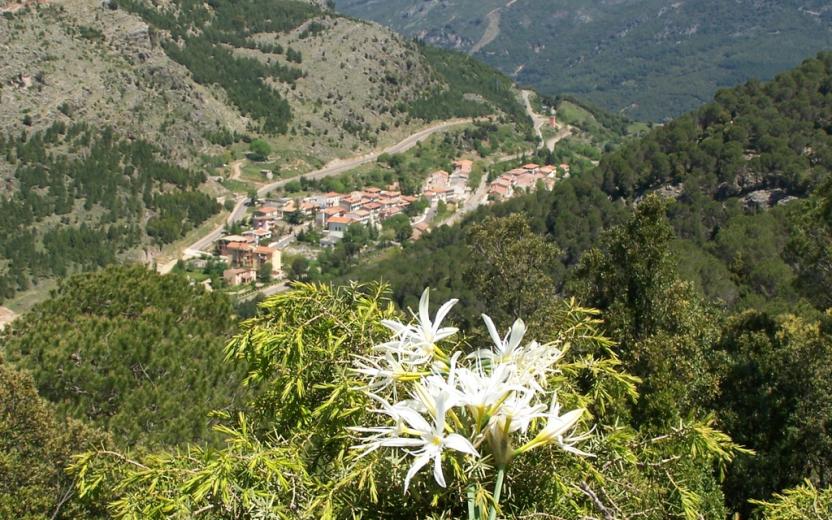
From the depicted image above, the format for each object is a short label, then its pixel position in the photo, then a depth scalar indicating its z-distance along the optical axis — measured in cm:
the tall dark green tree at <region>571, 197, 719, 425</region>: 706
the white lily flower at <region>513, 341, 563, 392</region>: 216
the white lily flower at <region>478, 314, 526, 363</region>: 221
